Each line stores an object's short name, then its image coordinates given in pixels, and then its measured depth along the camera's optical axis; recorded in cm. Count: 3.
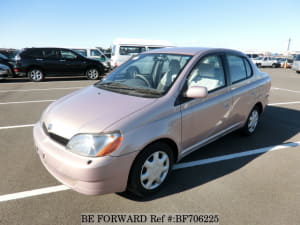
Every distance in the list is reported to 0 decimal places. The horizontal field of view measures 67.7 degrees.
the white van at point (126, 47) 1366
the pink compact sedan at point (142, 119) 209
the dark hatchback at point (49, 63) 1121
